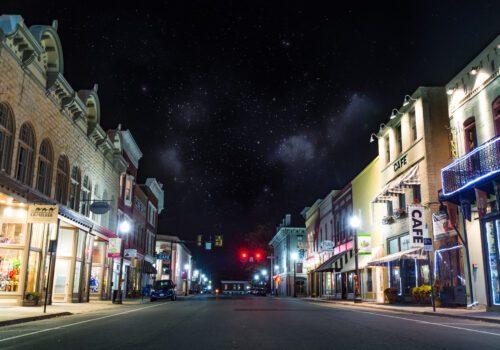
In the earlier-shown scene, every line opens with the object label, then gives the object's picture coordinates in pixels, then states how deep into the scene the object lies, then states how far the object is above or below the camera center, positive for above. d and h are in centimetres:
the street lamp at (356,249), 3706 +278
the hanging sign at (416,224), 2733 +338
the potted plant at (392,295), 3120 -49
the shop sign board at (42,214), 2095 +290
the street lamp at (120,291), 3106 -40
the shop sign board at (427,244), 2219 +189
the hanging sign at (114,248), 3441 +251
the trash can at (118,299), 3104 -79
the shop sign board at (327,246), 4795 +382
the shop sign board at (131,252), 4032 +261
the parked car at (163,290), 3984 -38
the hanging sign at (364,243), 3791 +326
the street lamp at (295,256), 6760 +415
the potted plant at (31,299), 2238 -65
